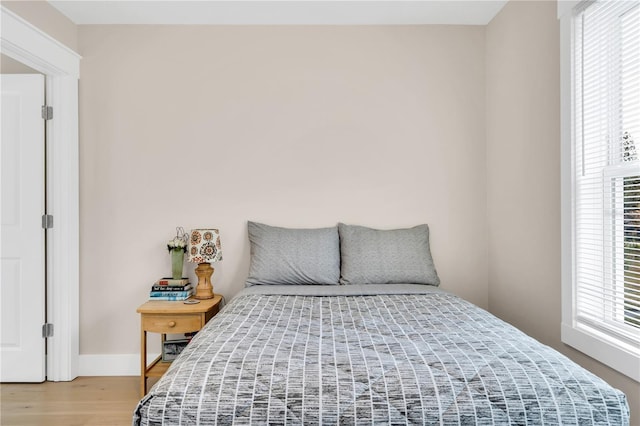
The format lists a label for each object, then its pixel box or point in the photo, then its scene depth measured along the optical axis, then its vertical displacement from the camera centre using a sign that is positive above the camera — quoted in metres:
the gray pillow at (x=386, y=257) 2.92 -0.31
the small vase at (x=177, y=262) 3.07 -0.36
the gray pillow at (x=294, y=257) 2.91 -0.31
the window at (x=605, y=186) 1.89 +0.11
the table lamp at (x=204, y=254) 2.98 -0.29
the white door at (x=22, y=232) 3.04 -0.15
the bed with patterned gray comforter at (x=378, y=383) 1.27 -0.51
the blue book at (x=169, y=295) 2.99 -0.56
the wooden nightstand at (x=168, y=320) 2.76 -0.68
